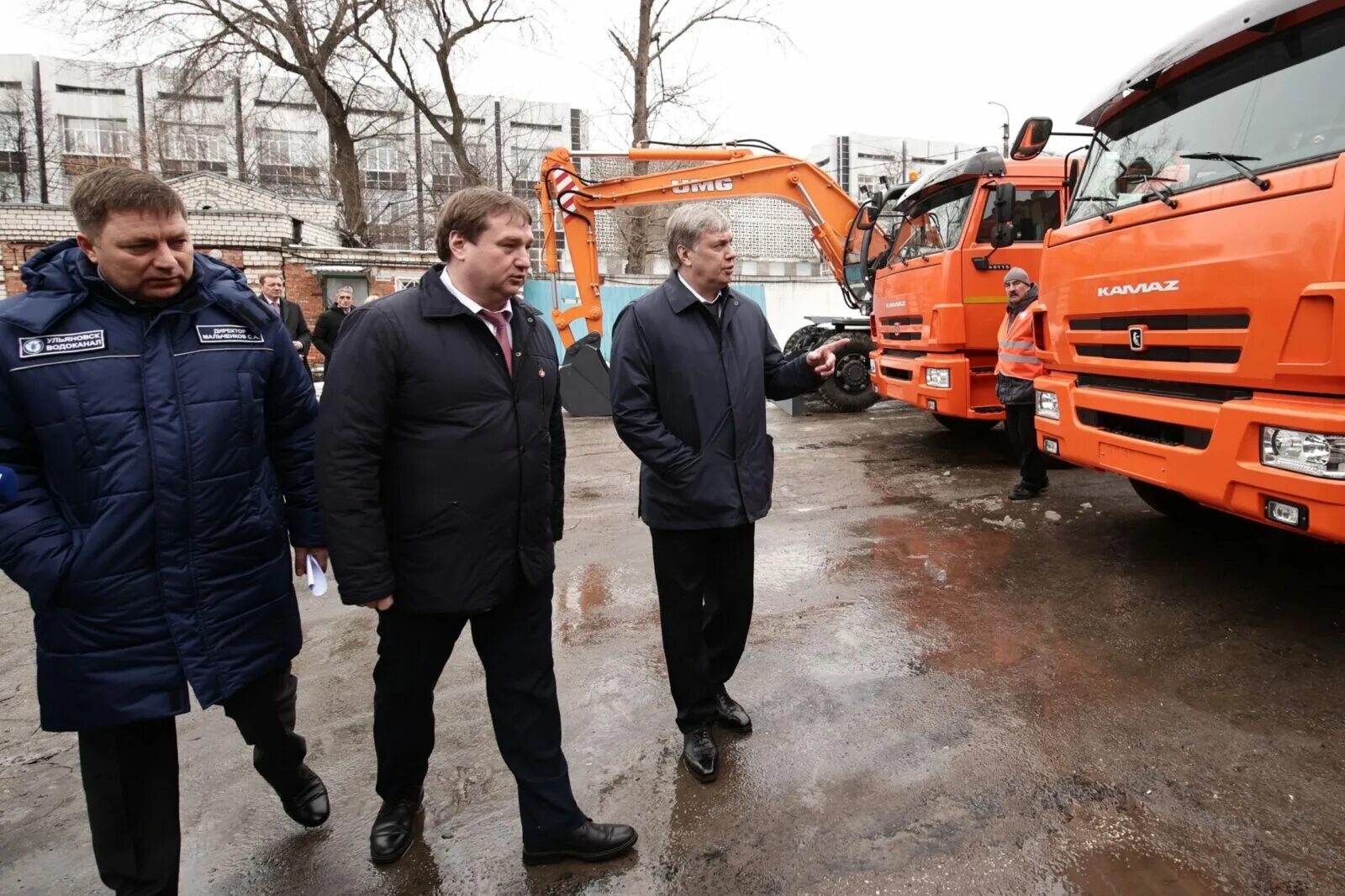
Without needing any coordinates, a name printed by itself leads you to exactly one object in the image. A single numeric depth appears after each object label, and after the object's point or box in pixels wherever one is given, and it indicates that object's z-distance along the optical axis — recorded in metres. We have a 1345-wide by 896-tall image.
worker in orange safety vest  5.55
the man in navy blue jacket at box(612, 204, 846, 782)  2.50
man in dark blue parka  1.74
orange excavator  9.84
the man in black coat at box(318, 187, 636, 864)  1.89
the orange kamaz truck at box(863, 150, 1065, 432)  6.61
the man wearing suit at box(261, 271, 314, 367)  7.40
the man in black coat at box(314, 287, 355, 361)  8.95
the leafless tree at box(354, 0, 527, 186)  19.39
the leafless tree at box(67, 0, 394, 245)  18.25
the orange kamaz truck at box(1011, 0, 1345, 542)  2.70
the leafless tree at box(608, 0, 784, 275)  19.58
